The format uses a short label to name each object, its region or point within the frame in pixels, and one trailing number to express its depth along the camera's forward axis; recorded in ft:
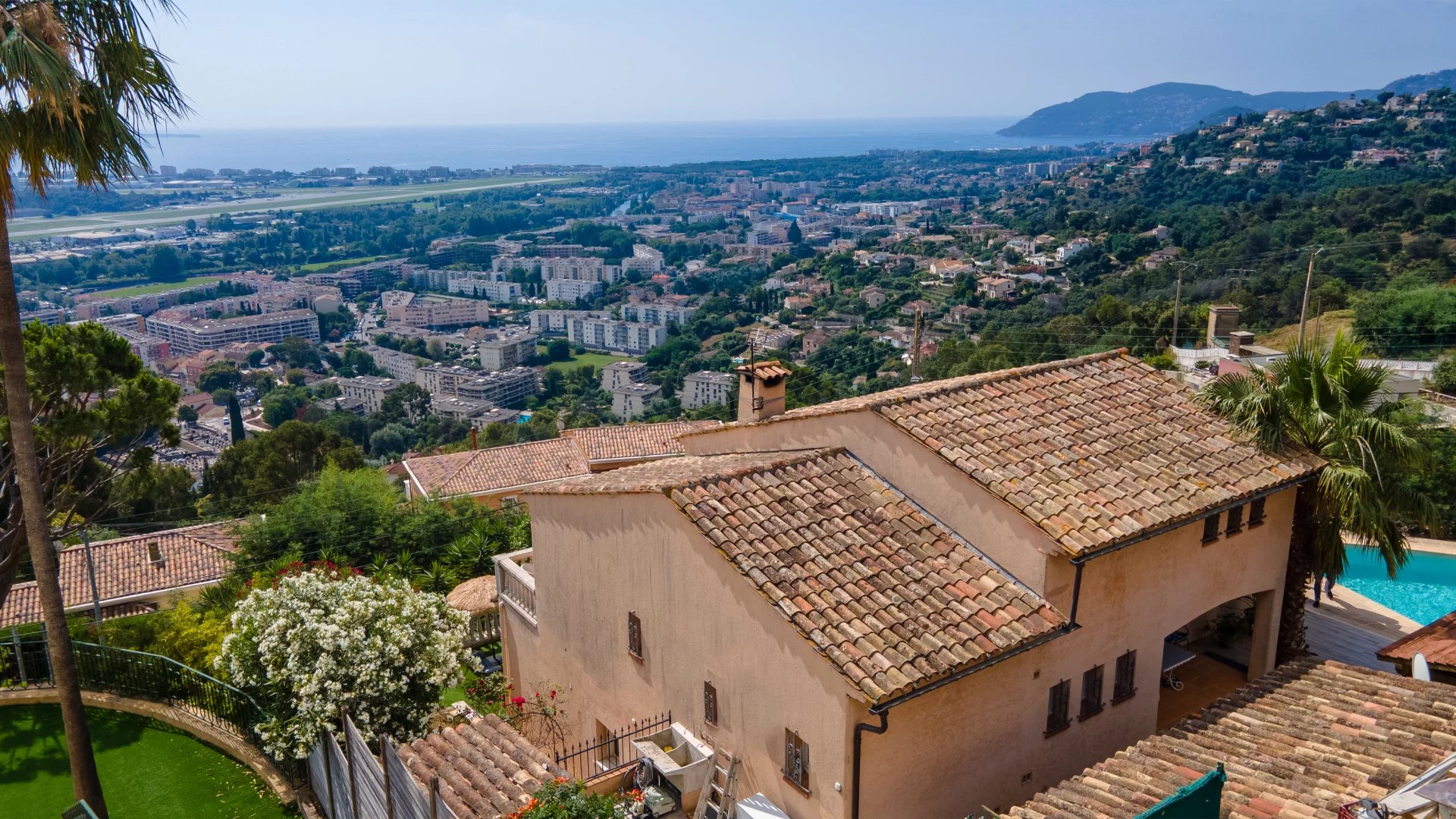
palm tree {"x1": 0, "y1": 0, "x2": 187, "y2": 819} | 25.43
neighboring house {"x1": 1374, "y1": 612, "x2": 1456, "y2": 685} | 31.22
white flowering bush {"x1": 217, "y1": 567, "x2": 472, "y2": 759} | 29.12
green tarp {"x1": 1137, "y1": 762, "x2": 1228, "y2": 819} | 20.18
